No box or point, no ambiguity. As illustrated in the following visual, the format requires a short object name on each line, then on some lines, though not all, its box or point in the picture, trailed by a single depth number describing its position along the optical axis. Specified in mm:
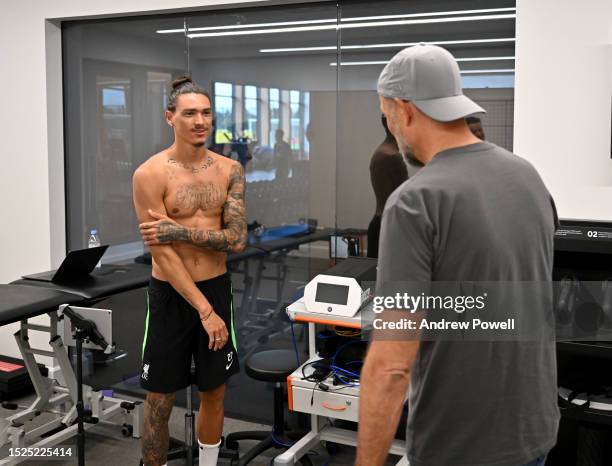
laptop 3148
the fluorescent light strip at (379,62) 3107
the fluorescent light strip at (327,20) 3149
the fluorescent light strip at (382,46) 3123
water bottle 4008
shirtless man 2703
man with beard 1263
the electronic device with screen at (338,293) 2766
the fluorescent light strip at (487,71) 3086
